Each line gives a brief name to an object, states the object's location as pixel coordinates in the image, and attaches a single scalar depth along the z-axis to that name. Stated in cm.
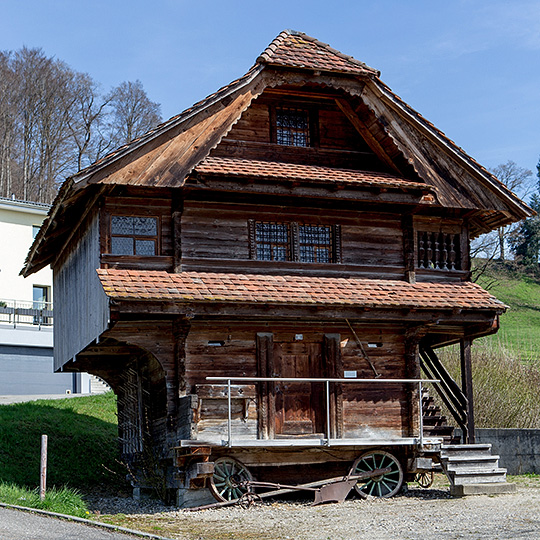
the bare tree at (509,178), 6844
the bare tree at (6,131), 5831
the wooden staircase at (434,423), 2145
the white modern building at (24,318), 4194
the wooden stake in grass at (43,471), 1669
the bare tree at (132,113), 6135
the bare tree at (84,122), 5994
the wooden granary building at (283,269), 1898
